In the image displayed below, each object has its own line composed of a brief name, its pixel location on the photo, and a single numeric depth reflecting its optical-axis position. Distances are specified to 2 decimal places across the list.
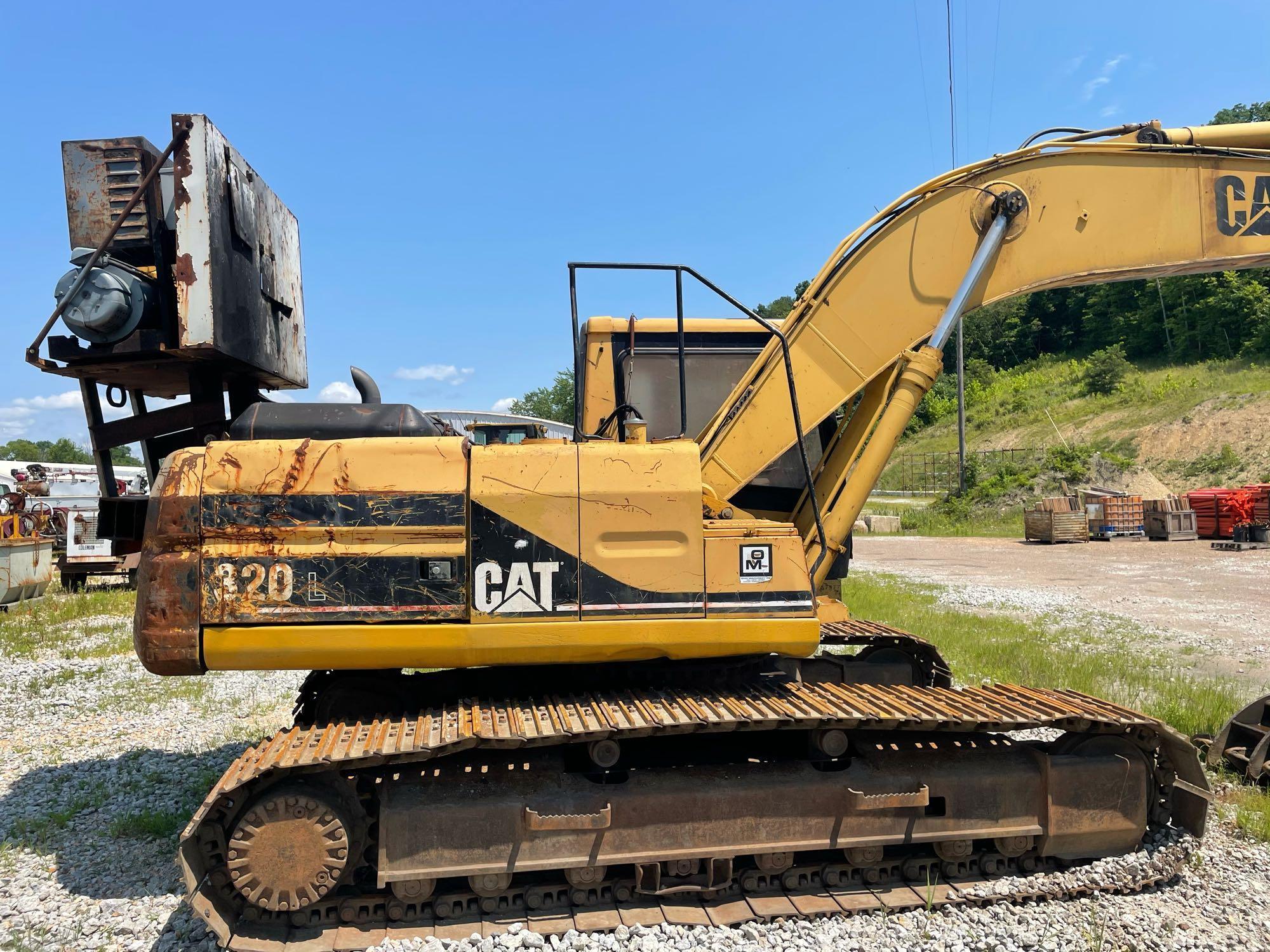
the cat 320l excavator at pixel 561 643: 3.87
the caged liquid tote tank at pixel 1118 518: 23.39
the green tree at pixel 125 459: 73.22
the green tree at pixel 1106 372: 46.44
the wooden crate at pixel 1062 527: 22.53
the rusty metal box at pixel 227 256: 4.34
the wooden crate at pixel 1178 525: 22.03
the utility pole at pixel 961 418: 30.85
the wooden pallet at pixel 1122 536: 23.09
